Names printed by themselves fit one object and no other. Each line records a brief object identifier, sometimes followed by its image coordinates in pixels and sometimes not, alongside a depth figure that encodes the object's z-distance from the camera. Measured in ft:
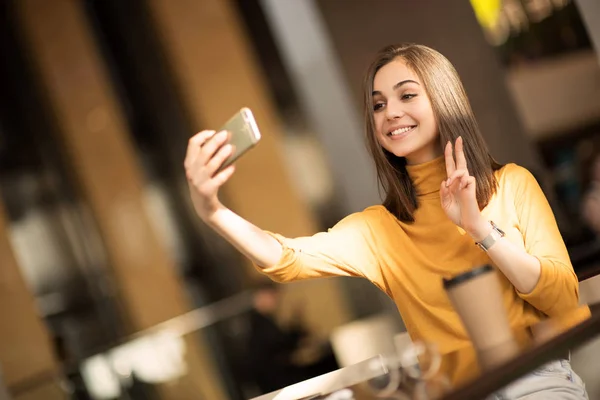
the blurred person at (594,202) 8.53
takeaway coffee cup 7.36
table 6.50
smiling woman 7.51
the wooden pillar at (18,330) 18.98
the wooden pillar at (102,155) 19.08
